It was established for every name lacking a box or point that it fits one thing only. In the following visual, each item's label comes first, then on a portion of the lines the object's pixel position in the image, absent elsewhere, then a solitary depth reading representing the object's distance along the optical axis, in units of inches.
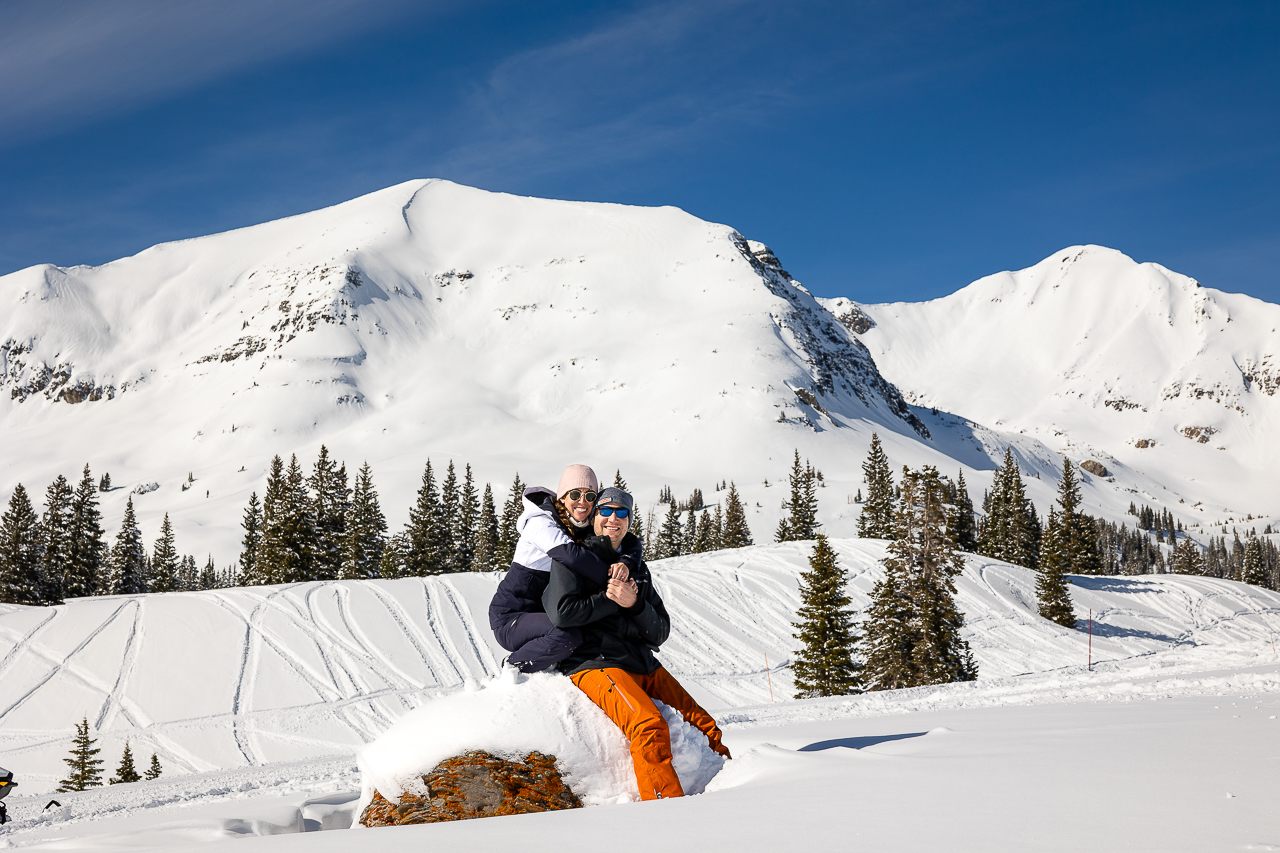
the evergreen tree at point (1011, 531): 2647.6
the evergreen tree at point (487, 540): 2440.9
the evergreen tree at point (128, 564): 2009.1
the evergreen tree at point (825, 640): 1104.8
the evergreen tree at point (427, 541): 2304.4
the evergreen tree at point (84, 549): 1934.1
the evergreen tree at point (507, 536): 2385.6
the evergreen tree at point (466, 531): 2482.8
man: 211.9
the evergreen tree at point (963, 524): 2542.8
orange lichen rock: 206.7
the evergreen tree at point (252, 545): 2069.6
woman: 227.8
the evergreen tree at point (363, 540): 2081.7
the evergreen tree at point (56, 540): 1857.8
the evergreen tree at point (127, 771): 780.6
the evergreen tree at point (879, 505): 2704.2
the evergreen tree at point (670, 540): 2866.6
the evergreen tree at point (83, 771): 798.4
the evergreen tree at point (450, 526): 2372.0
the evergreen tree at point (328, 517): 1932.8
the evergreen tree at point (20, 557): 1760.6
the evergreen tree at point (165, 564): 2316.7
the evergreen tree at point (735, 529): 2785.4
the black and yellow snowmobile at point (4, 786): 314.3
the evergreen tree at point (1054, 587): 1728.6
